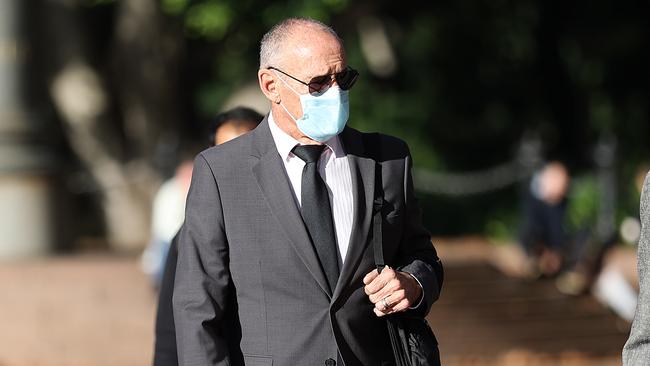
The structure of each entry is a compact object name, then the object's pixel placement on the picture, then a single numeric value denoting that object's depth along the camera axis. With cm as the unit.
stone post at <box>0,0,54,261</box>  2602
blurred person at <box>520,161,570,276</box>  2833
